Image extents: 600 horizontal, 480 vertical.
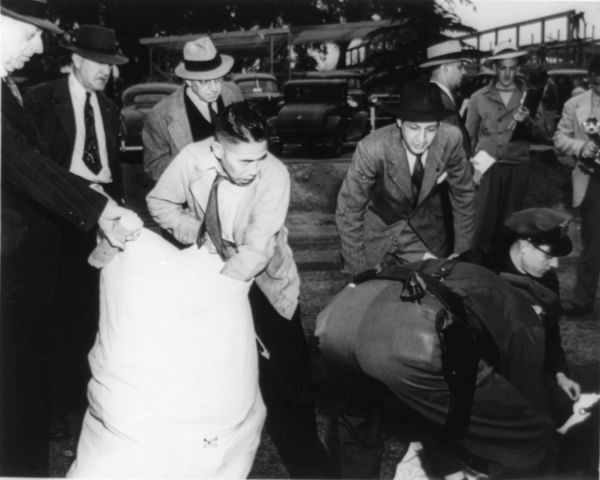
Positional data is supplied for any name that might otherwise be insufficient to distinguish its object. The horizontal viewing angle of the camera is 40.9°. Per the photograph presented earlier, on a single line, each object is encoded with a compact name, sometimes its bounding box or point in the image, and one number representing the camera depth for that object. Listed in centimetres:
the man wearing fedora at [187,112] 299
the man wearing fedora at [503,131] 417
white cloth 200
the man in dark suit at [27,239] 216
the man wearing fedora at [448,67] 353
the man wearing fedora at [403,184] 272
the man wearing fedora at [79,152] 278
